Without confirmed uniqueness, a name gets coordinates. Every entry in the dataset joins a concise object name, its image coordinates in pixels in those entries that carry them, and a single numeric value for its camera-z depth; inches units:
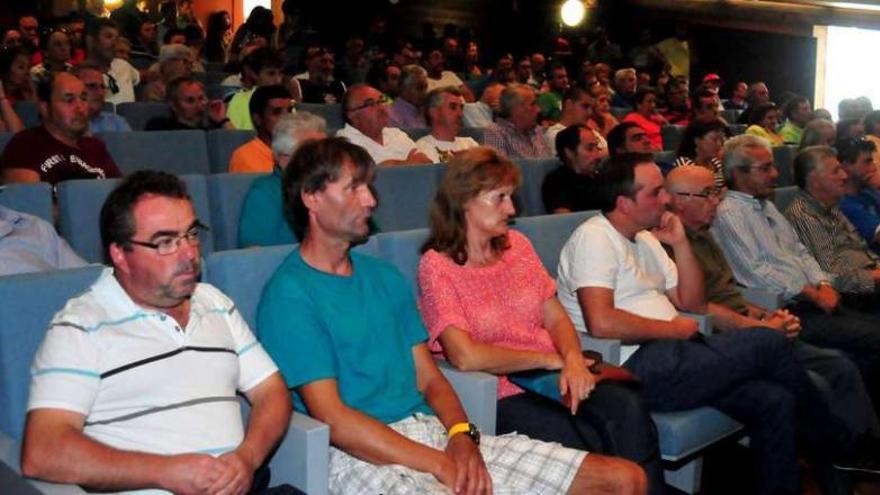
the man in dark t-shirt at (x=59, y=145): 138.9
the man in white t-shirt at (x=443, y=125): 190.5
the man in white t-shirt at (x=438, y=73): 331.6
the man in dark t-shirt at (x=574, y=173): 165.8
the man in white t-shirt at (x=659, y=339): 105.7
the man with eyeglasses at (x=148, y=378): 64.4
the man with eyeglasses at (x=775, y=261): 138.9
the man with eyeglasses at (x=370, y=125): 179.0
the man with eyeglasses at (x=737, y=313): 122.3
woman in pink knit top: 93.1
